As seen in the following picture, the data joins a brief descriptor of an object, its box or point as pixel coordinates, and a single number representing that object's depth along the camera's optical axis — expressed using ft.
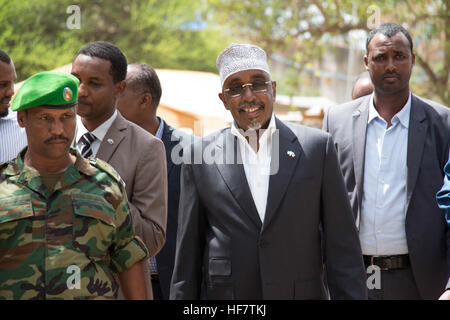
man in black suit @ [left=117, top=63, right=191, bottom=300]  15.20
